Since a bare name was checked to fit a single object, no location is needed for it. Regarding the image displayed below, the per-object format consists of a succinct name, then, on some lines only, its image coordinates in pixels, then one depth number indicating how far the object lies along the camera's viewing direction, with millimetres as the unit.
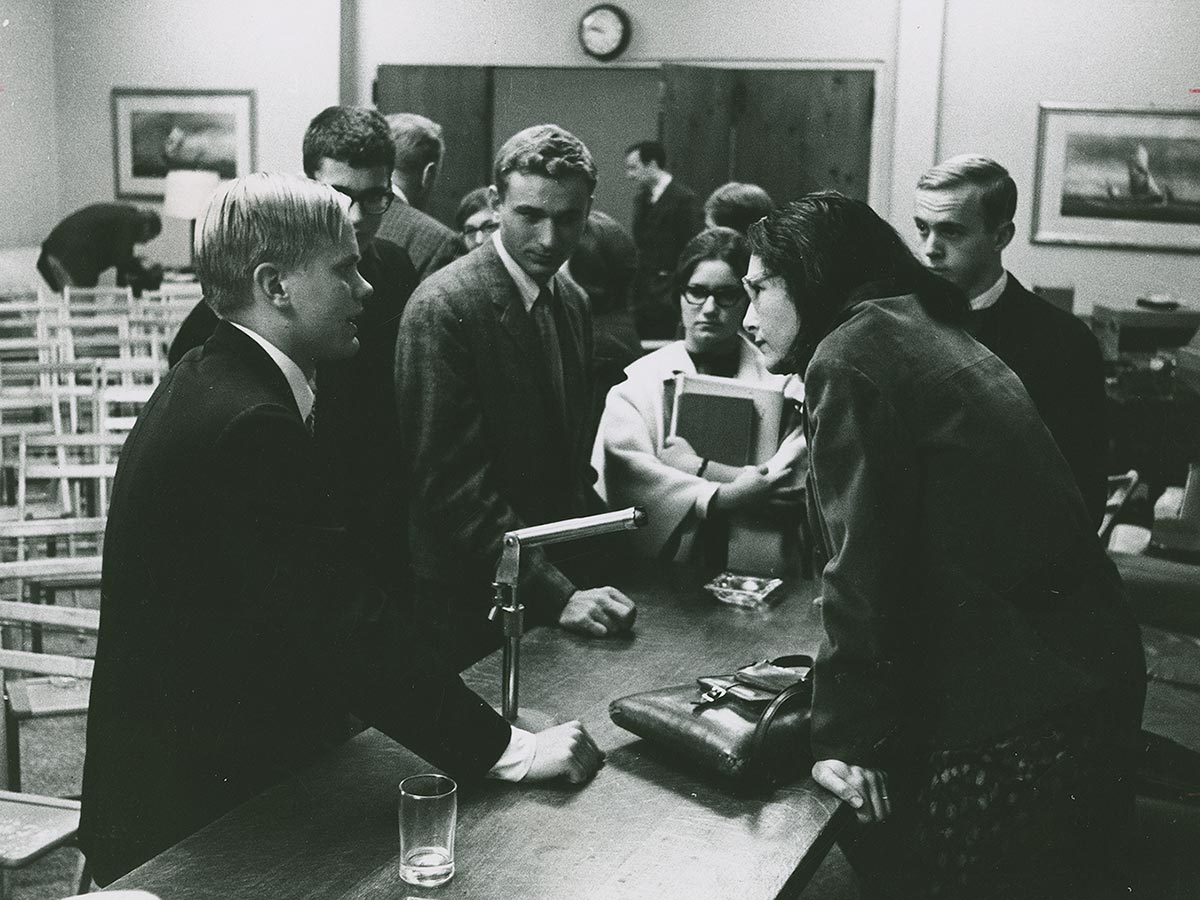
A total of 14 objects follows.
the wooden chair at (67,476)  4199
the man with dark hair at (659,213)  7797
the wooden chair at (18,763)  2172
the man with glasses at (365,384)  2873
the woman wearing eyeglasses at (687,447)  2902
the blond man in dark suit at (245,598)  1582
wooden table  1466
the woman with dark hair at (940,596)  1724
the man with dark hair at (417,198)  3984
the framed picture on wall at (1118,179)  7371
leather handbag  1763
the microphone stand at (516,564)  1924
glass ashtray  2605
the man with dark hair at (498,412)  2434
